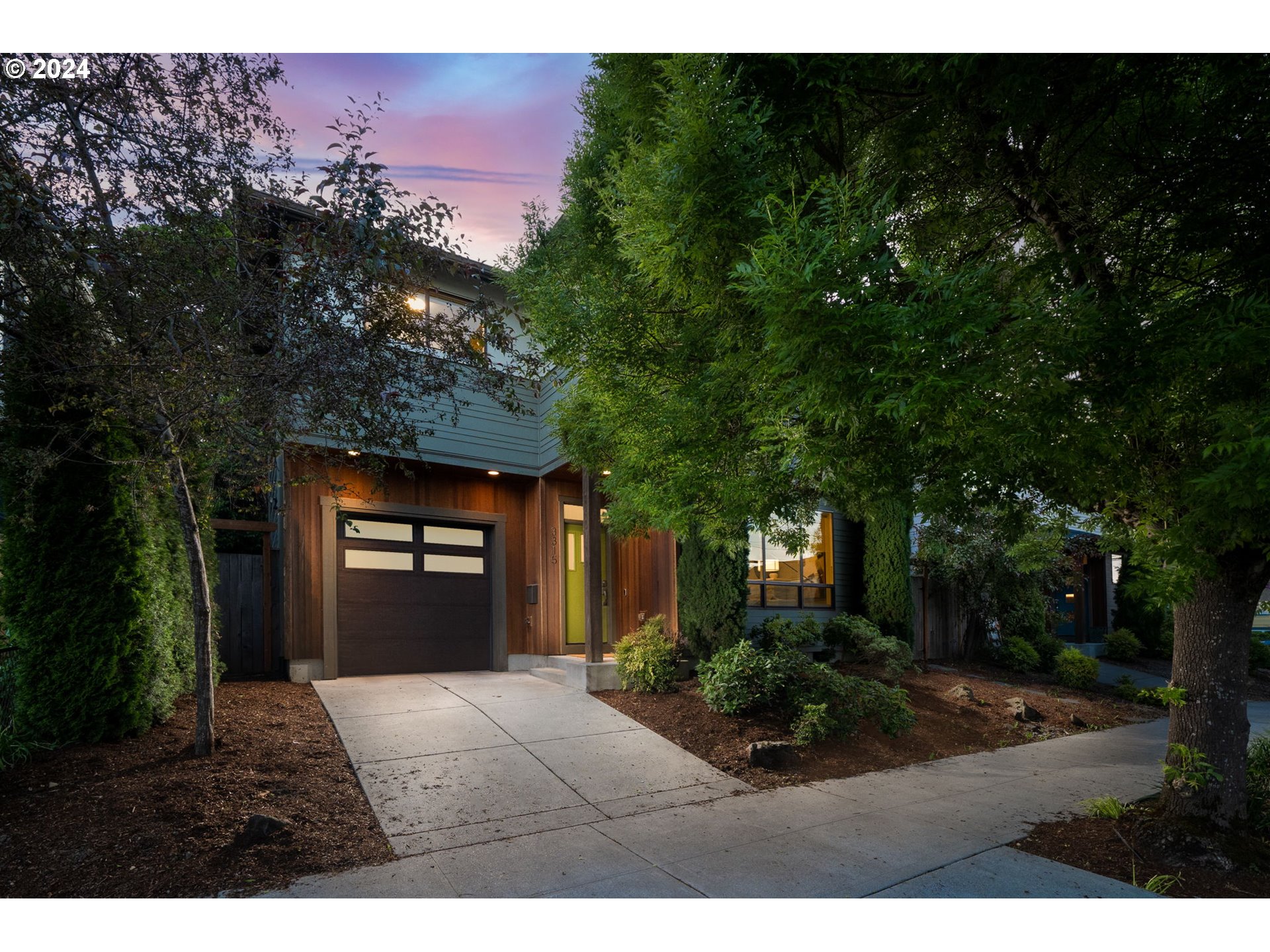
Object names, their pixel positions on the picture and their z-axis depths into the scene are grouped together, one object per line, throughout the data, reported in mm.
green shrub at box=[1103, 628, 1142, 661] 13688
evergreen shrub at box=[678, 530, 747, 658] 7820
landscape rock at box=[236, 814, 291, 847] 3602
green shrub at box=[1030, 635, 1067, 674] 12219
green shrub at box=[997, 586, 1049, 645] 11875
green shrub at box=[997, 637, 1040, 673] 11664
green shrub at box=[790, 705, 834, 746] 5973
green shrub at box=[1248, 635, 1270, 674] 13336
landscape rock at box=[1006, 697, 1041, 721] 7949
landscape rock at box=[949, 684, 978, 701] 8508
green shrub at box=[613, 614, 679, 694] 7516
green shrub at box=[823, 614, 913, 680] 9352
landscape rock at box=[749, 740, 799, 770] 5527
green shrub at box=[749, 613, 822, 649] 8922
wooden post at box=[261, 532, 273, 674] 7664
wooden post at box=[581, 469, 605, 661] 8055
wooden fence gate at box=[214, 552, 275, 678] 7449
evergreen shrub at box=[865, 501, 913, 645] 10805
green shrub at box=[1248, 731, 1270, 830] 4133
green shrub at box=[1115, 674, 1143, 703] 9953
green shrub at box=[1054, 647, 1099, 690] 10695
